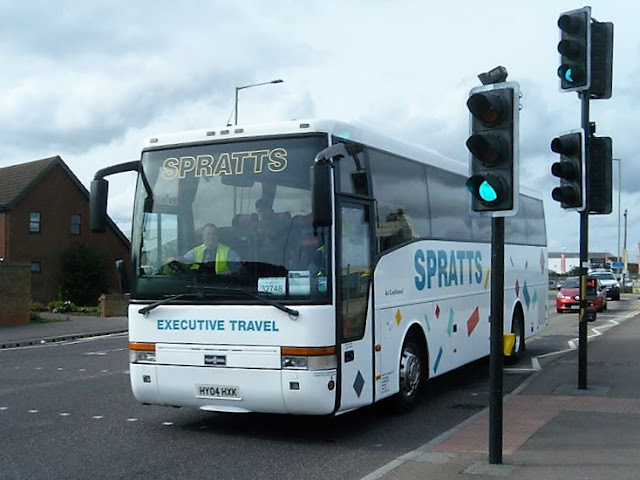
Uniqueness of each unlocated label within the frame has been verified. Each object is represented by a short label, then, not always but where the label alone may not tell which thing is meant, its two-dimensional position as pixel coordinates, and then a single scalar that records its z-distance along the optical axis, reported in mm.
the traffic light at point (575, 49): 10477
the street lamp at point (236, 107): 29088
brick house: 43875
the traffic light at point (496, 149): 6699
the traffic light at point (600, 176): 11273
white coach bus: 7883
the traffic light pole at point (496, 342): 6789
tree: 45344
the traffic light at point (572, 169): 10711
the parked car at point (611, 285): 45781
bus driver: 8180
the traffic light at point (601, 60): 10938
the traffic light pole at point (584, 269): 11164
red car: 33062
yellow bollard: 7016
